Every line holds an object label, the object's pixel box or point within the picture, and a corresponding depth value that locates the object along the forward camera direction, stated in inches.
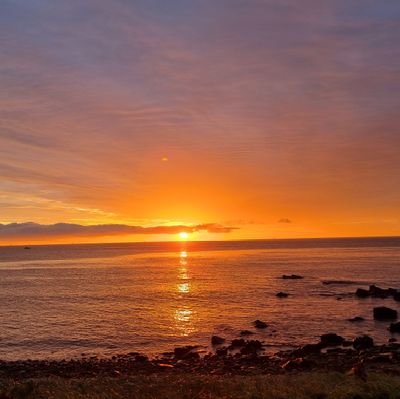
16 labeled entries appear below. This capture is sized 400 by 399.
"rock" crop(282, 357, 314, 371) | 1213.5
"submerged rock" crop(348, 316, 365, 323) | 1977.0
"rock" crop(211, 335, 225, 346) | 1615.4
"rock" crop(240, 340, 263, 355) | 1462.8
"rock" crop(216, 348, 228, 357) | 1449.1
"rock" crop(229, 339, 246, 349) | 1552.7
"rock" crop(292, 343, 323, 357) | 1426.8
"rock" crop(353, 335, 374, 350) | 1496.1
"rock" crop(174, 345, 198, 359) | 1436.8
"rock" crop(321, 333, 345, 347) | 1540.4
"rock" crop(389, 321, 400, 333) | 1749.5
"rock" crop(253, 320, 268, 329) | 1882.4
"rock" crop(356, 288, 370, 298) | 2720.2
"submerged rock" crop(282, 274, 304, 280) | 3871.6
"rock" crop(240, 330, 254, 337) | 1739.9
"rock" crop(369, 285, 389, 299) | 2709.4
